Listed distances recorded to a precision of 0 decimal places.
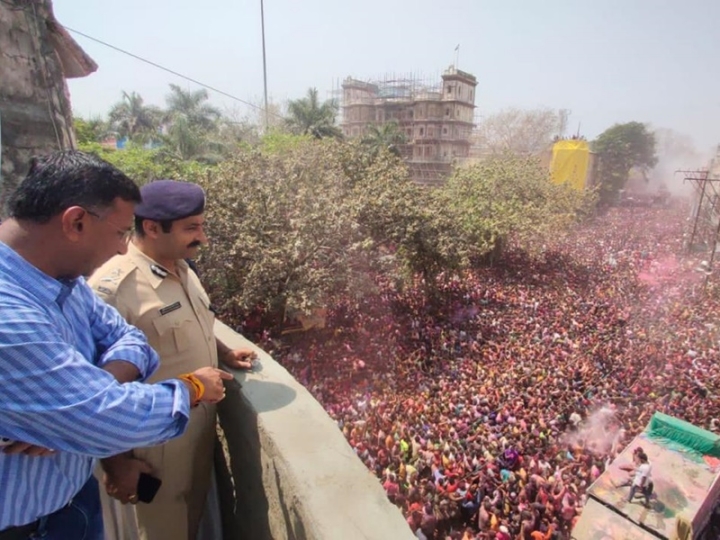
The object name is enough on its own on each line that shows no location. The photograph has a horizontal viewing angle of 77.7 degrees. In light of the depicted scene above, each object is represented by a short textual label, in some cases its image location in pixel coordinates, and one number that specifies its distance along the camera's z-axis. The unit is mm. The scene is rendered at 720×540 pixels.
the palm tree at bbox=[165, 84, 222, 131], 30688
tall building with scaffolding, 42812
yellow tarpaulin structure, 35969
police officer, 1768
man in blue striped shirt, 924
